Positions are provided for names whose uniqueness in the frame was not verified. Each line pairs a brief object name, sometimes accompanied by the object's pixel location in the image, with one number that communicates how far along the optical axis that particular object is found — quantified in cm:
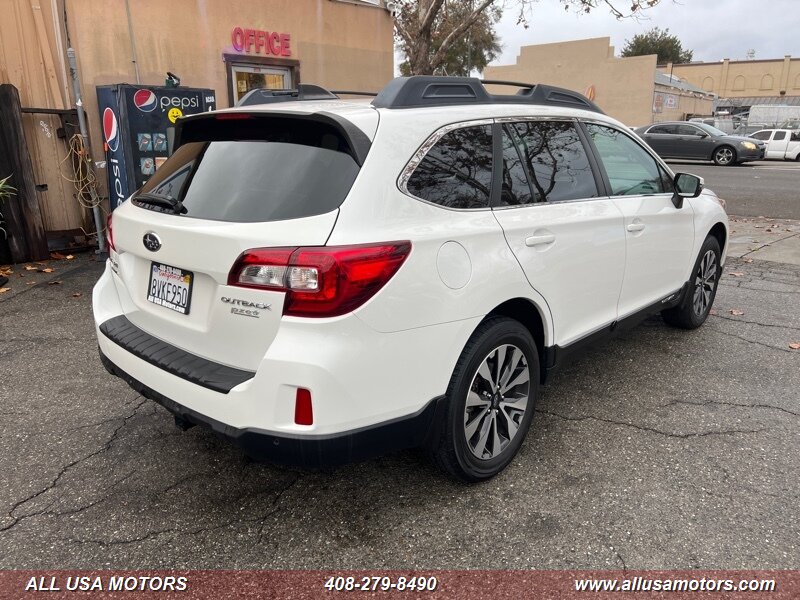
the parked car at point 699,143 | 2281
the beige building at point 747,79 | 5838
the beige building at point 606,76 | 3928
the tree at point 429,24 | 1242
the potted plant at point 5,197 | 654
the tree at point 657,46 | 6812
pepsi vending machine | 692
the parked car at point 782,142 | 2623
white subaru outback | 217
